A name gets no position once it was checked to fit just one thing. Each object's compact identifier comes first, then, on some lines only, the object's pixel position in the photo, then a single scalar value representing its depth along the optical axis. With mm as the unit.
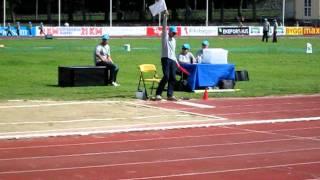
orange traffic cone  17916
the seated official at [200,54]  21117
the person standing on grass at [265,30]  57816
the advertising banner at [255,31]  83125
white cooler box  20969
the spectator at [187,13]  105494
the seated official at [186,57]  20500
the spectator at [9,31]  72688
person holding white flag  17203
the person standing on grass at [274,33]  57250
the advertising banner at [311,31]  84775
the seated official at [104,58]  21250
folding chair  18719
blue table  20031
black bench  20859
